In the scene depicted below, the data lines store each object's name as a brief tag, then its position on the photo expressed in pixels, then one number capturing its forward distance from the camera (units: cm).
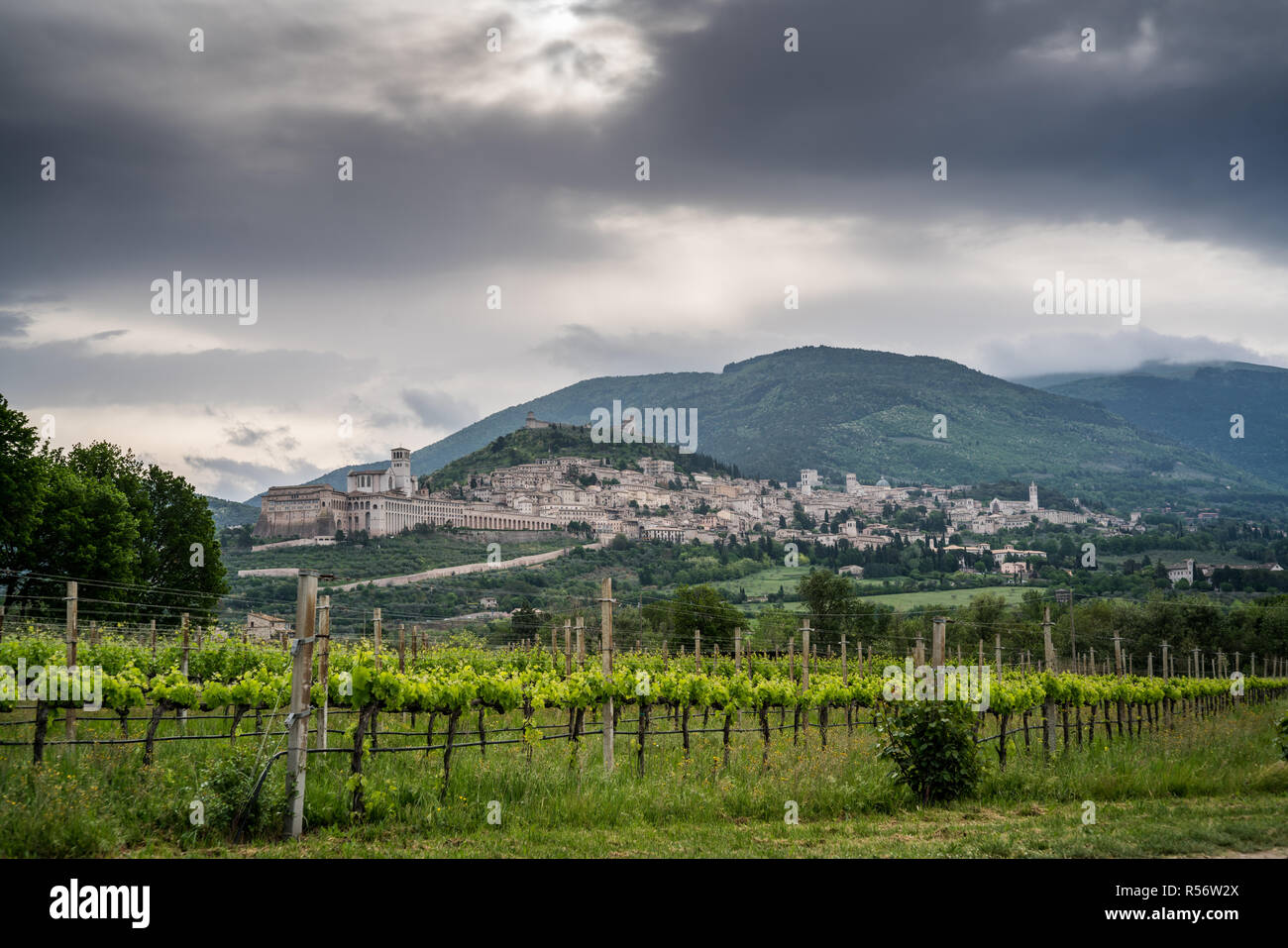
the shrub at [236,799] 877
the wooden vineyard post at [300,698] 902
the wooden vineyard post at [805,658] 1734
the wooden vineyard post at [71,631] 1123
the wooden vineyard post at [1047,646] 1703
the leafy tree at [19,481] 2969
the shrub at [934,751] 1180
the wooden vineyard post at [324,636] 980
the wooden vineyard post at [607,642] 1288
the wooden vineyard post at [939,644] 1257
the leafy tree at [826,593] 6650
